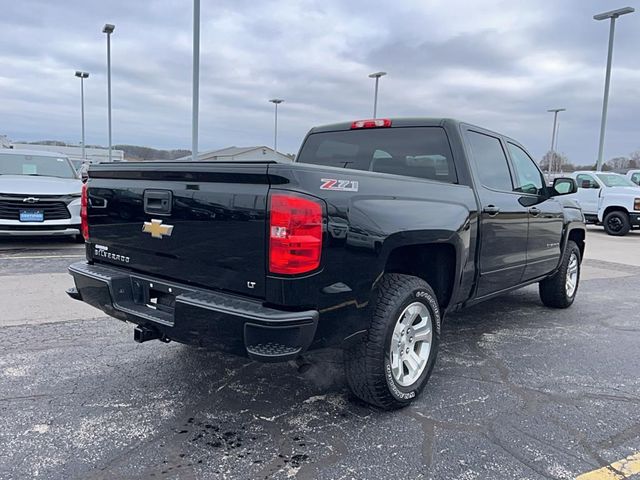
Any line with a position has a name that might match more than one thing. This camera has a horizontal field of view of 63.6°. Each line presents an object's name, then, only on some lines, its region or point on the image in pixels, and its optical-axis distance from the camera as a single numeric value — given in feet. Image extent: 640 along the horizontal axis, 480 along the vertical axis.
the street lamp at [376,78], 92.13
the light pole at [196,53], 42.16
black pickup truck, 8.32
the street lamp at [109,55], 67.36
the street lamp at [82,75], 98.32
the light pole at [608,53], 64.39
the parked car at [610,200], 49.83
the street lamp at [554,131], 128.66
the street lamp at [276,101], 99.22
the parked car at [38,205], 27.20
